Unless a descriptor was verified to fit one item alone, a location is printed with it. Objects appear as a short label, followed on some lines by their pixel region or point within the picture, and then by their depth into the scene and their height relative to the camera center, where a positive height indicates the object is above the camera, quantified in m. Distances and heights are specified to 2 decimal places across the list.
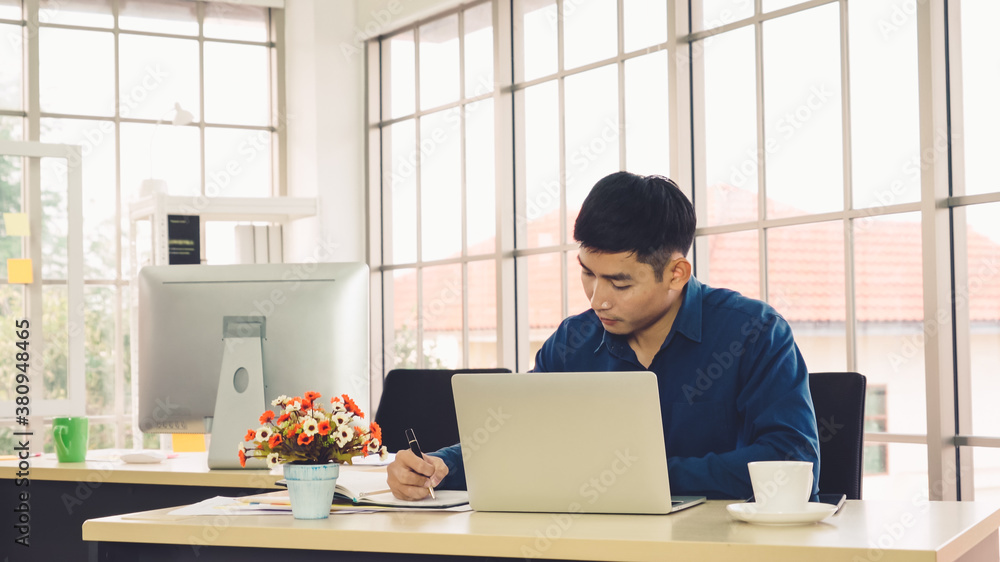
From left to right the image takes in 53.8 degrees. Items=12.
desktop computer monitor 2.45 -0.10
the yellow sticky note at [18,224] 4.03 +0.34
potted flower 1.57 -0.24
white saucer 1.37 -0.31
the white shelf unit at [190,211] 4.95 +0.47
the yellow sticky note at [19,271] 4.12 +0.15
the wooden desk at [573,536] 1.24 -0.34
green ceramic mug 2.77 -0.38
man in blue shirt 1.76 -0.08
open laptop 1.44 -0.22
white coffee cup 1.40 -0.28
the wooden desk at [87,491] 2.42 -0.48
